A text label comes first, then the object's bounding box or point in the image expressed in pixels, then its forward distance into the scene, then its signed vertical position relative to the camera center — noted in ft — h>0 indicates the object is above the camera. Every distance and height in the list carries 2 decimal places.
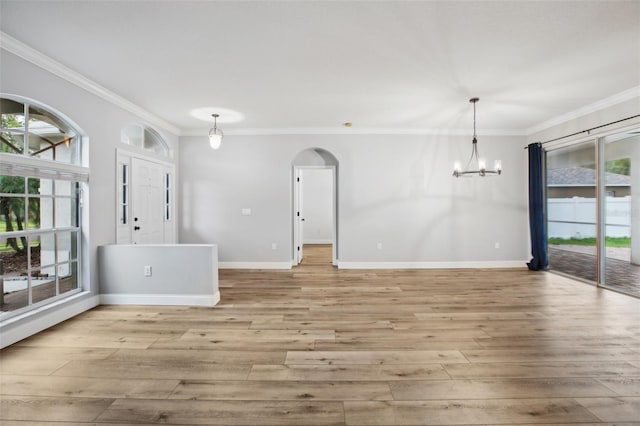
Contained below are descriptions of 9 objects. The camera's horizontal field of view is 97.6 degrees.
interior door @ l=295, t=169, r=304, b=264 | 19.87 -0.09
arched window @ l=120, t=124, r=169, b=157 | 13.79 +4.07
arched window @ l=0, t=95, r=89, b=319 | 8.59 +0.31
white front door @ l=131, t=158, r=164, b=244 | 14.10 +0.61
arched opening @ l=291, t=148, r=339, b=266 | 19.21 +0.68
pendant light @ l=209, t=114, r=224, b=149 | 14.66 +3.95
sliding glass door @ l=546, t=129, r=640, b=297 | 12.96 +0.36
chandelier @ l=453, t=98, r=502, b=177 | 12.45 +2.14
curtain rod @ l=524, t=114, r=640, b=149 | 12.46 +4.20
